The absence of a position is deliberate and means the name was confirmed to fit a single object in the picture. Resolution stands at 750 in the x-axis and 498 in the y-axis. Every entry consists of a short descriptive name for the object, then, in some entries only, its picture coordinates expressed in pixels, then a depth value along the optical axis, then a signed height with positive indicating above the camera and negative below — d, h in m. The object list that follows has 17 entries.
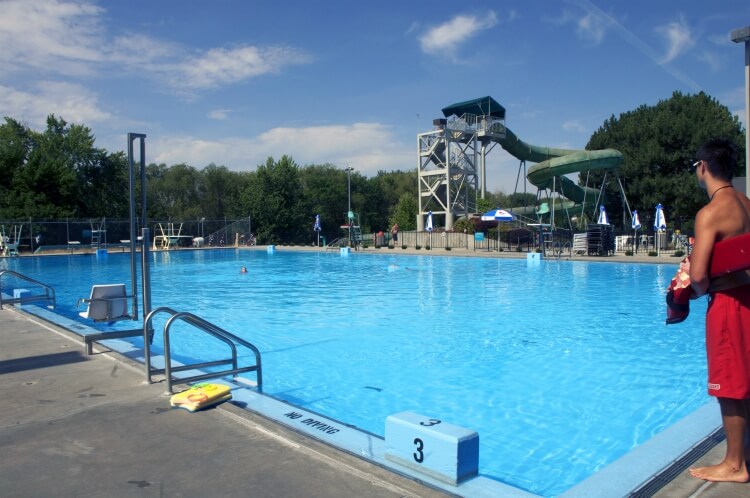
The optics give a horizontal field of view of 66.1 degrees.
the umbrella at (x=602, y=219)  28.63 +0.80
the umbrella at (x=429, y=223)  36.80 +0.86
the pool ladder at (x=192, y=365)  5.12 -1.17
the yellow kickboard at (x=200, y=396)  4.65 -1.30
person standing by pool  2.86 -0.32
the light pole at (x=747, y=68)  6.13 +1.79
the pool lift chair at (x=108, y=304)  7.79 -0.89
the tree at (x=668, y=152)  40.12 +6.02
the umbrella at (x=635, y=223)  28.44 +0.58
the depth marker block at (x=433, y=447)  3.26 -1.24
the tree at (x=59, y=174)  42.06 +5.36
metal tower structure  44.88 +6.86
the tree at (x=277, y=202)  50.19 +3.15
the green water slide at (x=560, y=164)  36.09 +4.48
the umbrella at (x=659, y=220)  26.86 +0.69
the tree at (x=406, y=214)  57.94 +2.31
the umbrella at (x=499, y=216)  29.26 +1.02
